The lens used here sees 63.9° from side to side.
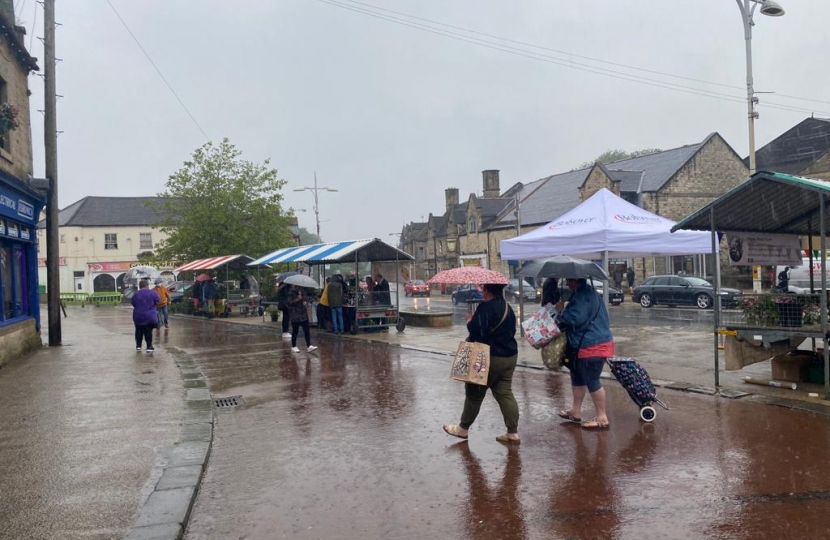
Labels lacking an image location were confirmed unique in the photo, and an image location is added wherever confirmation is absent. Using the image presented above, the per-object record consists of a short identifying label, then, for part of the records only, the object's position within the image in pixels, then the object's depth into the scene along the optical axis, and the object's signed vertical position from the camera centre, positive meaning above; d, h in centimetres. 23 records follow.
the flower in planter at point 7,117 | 1110 +300
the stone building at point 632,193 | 4078 +543
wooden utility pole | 1558 +290
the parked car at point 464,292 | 3734 -86
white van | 2247 -44
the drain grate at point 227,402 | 901 -159
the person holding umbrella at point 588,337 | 702 -68
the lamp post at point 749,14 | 1554 +598
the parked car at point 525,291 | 3716 -88
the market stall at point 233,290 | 2619 -15
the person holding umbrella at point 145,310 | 1420 -43
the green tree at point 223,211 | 3197 +370
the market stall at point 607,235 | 1331 +76
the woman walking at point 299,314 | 1388 -62
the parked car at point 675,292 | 2706 -93
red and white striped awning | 2592 +102
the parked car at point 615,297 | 3142 -117
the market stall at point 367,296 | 1798 -40
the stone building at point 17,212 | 1318 +175
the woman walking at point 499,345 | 651 -67
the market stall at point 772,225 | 807 +62
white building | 5728 +435
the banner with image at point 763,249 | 1011 +27
